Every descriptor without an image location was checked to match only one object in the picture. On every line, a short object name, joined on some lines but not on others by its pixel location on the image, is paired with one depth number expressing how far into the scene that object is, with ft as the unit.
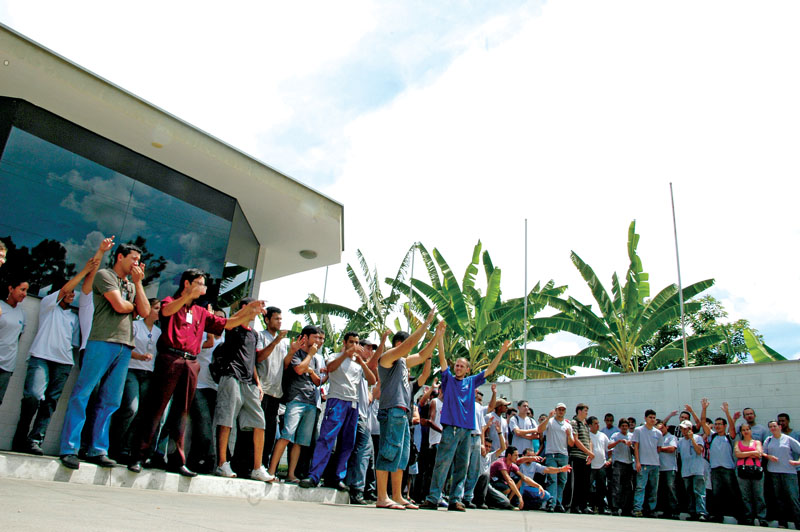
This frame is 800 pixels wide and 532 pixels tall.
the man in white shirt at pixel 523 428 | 30.68
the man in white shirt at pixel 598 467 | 31.01
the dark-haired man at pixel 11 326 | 16.28
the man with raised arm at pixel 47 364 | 15.65
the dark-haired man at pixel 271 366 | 19.03
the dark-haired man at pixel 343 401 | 18.48
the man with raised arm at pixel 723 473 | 28.68
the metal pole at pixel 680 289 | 40.55
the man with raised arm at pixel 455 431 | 18.90
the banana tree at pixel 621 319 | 48.19
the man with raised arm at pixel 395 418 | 16.97
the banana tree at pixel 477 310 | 51.57
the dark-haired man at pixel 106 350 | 14.33
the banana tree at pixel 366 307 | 53.47
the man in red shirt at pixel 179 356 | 15.44
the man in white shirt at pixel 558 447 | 29.63
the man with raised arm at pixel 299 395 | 18.51
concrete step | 13.04
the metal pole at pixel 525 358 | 47.02
